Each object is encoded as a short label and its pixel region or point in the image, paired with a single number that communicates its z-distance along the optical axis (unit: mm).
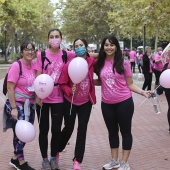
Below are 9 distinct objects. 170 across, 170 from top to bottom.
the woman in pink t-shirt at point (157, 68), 13059
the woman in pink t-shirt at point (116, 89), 4855
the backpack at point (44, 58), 4844
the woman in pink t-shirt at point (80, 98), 4844
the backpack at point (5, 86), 4976
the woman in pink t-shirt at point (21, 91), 4820
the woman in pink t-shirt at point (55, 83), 4870
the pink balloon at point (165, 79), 5193
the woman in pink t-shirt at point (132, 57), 25844
